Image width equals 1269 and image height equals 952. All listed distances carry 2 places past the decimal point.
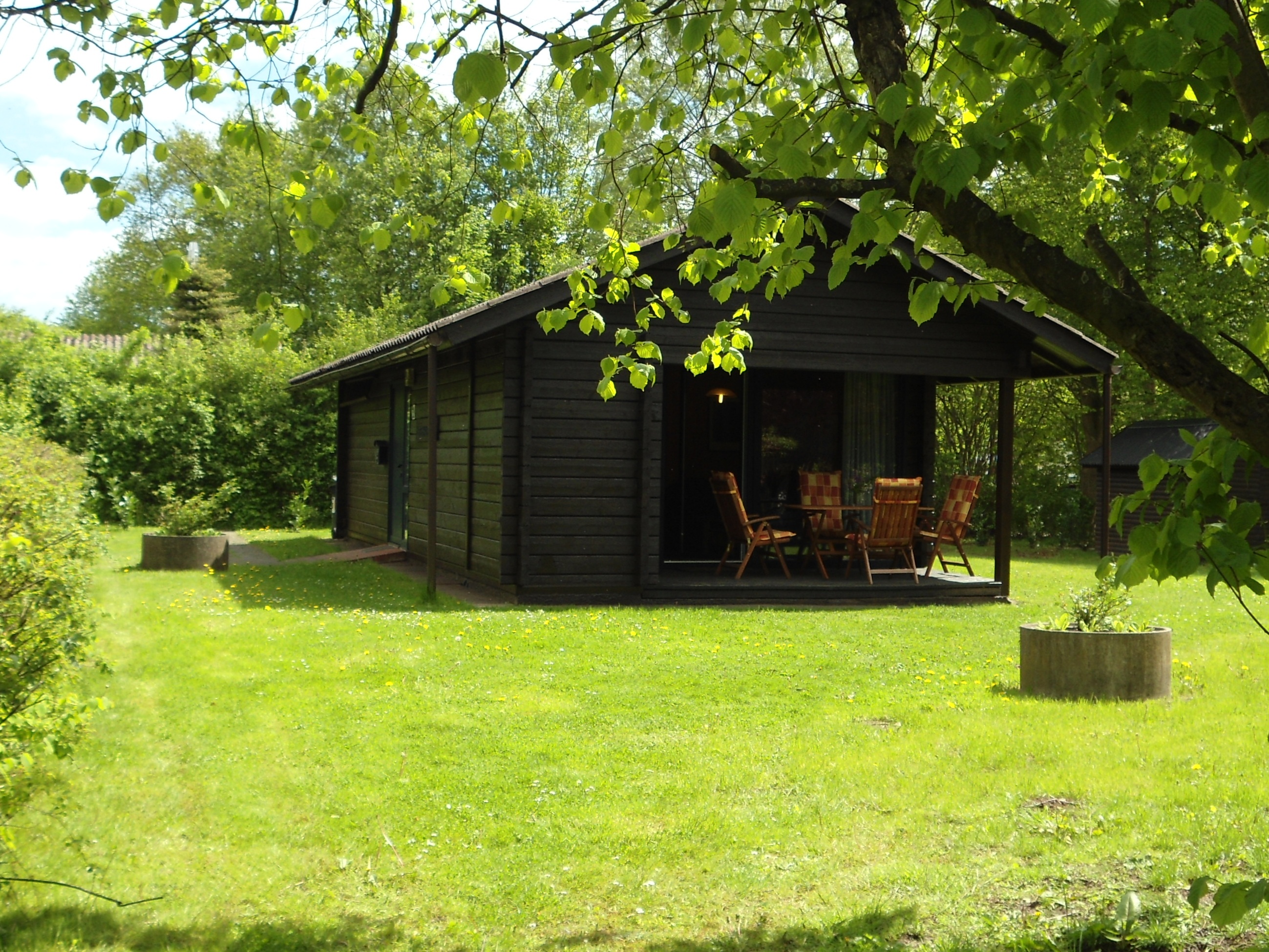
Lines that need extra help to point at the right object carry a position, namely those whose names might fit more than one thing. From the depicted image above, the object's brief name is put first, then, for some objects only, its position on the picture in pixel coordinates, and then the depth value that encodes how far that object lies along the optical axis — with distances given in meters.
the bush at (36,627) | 3.99
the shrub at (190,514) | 13.82
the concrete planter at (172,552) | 13.57
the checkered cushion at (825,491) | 12.63
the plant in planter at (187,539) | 13.59
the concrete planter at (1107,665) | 6.80
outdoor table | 11.88
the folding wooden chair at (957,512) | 12.10
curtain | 13.70
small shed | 17.72
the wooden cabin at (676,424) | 11.23
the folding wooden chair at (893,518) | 11.79
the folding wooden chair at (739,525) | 11.88
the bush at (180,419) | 19.41
